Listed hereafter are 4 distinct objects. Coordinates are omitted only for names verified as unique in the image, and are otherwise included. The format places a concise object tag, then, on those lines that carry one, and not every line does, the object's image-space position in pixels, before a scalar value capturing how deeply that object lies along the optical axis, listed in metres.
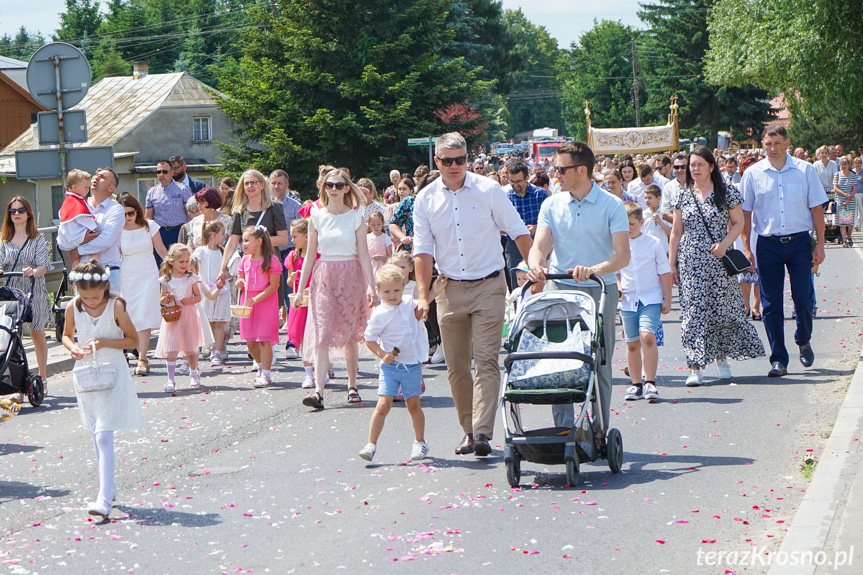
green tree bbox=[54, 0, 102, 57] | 109.44
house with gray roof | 58.09
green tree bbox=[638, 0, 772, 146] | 71.38
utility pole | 99.75
